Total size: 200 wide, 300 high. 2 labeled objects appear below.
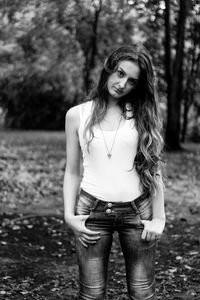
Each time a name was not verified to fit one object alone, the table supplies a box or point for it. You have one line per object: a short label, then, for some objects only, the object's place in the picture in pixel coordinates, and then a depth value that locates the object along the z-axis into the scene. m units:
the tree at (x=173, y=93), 16.61
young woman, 2.68
